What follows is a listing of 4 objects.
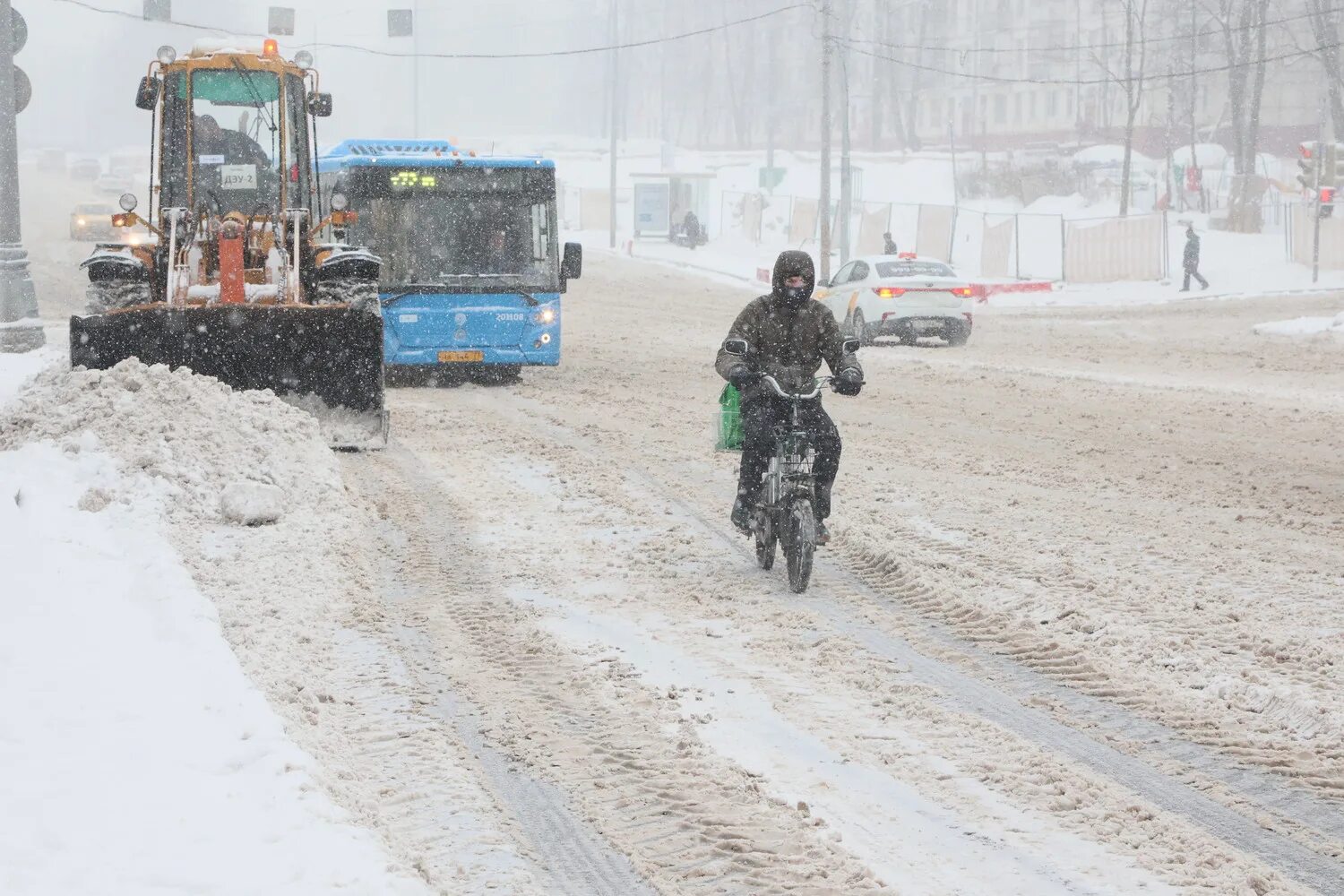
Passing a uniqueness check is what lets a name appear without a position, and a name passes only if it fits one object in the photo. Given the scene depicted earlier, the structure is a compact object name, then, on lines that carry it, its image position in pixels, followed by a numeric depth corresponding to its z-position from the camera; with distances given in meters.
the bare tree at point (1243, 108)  49.56
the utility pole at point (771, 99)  78.06
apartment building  74.75
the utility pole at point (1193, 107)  58.56
